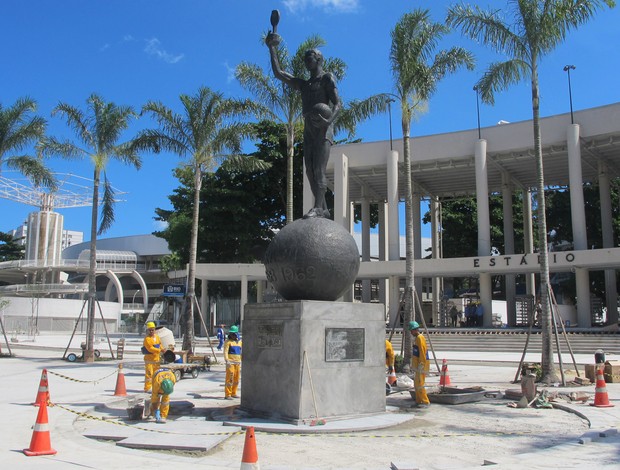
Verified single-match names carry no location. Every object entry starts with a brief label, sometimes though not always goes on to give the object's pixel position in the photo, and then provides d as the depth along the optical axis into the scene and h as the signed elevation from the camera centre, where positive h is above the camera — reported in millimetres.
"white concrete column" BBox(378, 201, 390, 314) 39625 +5459
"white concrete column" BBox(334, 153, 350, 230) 36594 +7982
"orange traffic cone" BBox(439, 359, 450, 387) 13258 -1230
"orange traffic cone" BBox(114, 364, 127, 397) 13018 -1467
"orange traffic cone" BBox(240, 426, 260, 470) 5473 -1212
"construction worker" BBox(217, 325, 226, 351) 28250 -835
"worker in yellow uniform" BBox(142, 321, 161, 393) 11359 -565
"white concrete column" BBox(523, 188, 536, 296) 36484 +5282
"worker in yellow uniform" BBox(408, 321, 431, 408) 11156 -852
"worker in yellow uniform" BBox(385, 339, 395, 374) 13711 -850
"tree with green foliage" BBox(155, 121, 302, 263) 40750 +7581
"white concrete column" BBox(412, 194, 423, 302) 41312 +6391
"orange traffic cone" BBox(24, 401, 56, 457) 7246 -1467
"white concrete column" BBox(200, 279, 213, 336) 42406 +1323
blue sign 38447 +1845
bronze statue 10664 +3622
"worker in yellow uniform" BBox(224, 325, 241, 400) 12489 -1038
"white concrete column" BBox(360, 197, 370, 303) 41916 +6262
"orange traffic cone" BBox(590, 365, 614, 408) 11203 -1371
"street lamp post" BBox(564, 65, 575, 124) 31858 +11990
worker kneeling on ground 9258 -1142
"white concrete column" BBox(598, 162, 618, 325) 33719 +5047
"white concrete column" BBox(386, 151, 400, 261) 35625 +6711
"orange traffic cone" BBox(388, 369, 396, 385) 13859 -1338
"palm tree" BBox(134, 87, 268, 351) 23391 +7356
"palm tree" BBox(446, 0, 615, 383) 15648 +7506
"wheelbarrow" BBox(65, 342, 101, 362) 22453 -1460
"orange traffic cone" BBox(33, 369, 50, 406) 7824 -975
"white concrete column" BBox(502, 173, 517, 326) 37312 +5126
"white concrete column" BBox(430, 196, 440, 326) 41062 +5061
